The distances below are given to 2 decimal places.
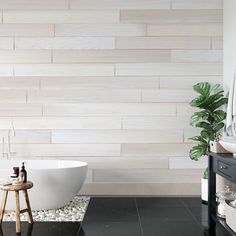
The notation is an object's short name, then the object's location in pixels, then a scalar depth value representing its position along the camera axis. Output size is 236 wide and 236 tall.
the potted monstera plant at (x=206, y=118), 3.62
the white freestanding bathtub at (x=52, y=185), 3.13
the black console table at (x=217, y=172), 2.34
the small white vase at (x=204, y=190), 3.67
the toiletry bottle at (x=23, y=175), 2.90
